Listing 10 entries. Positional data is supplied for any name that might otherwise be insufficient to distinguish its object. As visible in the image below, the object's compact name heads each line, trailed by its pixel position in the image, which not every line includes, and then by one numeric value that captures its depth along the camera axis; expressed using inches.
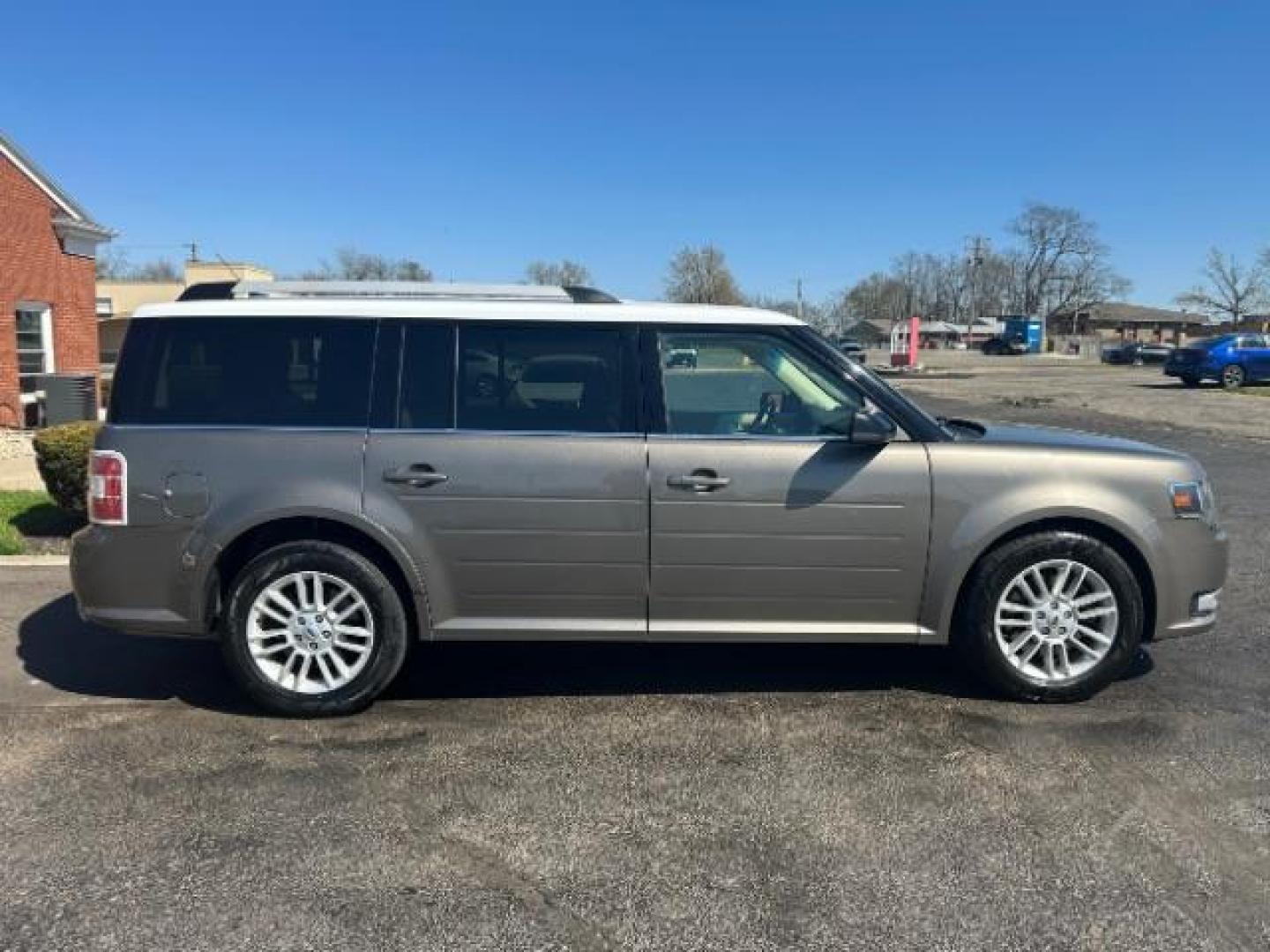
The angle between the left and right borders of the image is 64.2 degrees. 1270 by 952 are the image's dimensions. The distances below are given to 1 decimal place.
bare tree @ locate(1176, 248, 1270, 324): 4276.6
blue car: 1237.1
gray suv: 172.1
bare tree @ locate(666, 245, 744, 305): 3016.7
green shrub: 304.2
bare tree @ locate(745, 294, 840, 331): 2865.7
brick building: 669.3
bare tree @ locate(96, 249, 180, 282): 2941.9
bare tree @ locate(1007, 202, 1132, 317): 4923.7
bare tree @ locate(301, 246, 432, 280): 2189.0
